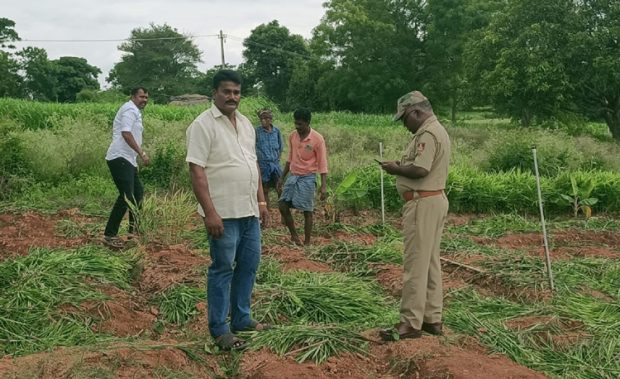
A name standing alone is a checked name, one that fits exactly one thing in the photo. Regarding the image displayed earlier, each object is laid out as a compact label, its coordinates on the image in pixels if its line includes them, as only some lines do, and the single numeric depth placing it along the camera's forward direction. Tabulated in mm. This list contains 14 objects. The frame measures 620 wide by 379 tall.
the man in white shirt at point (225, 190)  3688
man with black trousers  6523
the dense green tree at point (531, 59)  22688
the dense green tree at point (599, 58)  21875
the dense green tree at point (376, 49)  43344
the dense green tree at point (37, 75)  45406
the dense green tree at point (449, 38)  39469
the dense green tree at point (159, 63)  53344
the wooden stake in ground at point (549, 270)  5355
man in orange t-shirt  7230
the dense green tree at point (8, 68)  39281
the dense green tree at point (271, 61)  50219
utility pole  41519
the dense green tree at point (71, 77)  51844
